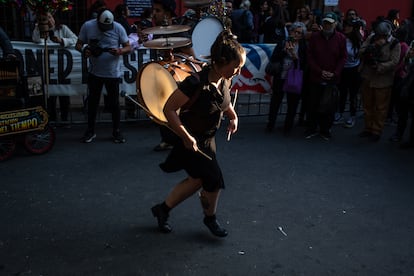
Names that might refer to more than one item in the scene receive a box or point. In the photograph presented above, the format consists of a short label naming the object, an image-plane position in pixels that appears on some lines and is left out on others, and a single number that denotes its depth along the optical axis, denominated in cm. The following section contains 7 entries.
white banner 712
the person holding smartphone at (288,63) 712
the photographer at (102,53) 642
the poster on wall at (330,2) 1069
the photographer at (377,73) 697
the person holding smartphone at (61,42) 728
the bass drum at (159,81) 388
